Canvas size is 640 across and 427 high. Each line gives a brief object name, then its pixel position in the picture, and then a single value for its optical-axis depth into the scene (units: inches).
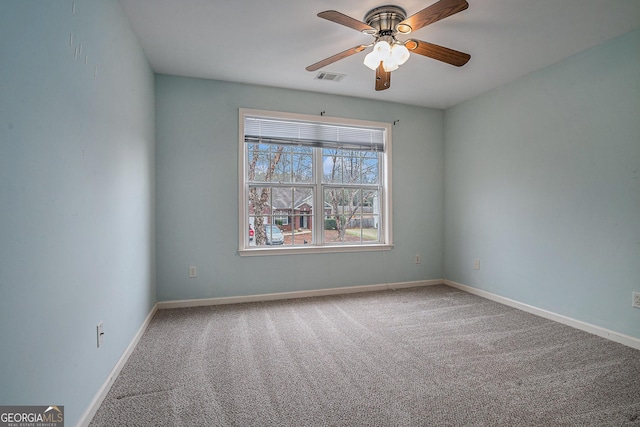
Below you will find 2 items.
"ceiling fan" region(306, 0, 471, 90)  74.9
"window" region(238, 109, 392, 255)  137.6
